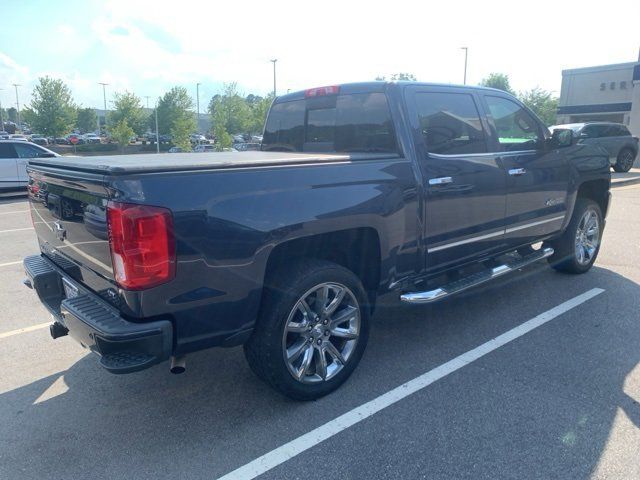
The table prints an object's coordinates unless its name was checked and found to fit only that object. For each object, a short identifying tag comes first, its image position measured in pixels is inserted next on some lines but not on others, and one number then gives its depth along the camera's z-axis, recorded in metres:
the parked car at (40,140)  58.01
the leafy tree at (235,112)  56.75
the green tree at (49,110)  48.91
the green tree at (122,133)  46.50
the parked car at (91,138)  68.62
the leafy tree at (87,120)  92.14
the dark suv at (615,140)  17.30
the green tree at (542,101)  56.57
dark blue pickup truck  2.46
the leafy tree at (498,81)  60.59
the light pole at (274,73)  49.20
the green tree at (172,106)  56.97
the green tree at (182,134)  46.12
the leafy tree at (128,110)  55.00
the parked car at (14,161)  13.77
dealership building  35.66
